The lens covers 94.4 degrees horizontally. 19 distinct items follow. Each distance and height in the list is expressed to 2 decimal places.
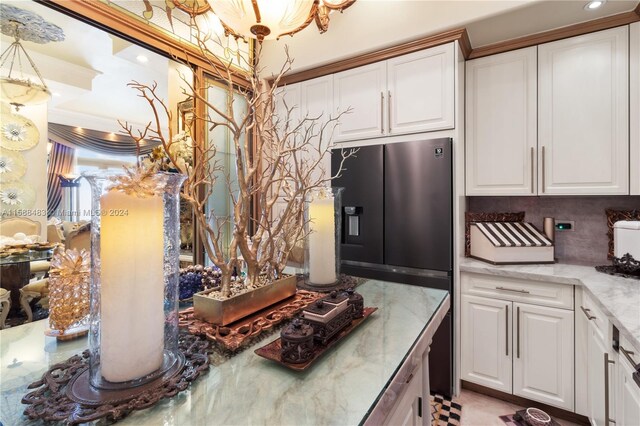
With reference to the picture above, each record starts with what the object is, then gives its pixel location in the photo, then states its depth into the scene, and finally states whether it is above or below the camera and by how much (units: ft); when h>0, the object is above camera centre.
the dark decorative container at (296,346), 2.07 -0.97
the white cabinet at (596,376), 4.64 -2.86
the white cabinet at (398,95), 6.70 +2.77
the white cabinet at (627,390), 3.41 -2.28
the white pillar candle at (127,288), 1.82 -0.48
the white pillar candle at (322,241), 3.81 -0.43
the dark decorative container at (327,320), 2.35 -0.94
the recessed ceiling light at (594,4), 5.61 +3.86
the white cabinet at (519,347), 5.82 -2.94
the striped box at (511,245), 6.55 -0.88
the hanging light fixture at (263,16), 3.73 +2.54
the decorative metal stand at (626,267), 5.41 -1.17
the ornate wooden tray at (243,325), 2.39 -1.05
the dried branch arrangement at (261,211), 2.85 -0.03
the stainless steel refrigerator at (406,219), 6.49 -0.27
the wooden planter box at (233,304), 2.62 -0.90
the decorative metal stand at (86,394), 1.56 -1.07
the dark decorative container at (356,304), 2.87 -0.94
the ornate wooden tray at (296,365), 2.04 -1.08
